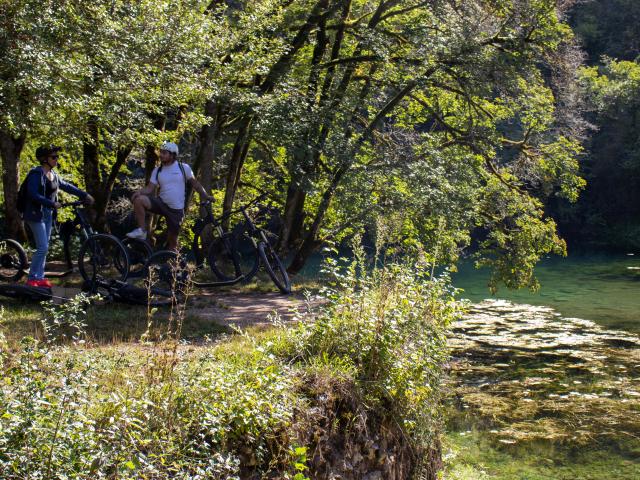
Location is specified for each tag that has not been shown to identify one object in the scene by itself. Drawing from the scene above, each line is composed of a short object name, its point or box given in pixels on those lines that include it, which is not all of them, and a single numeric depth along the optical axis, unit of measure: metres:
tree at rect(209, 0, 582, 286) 15.48
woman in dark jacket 9.68
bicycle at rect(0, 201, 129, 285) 10.10
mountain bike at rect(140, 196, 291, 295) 11.21
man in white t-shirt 10.20
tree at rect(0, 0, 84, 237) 8.85
